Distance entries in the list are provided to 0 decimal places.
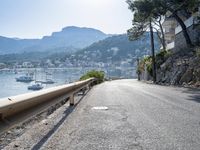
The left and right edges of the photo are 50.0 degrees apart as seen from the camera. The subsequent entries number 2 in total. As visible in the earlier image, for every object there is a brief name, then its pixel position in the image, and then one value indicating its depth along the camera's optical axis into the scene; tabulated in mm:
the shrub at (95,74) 27689
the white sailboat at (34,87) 58188
